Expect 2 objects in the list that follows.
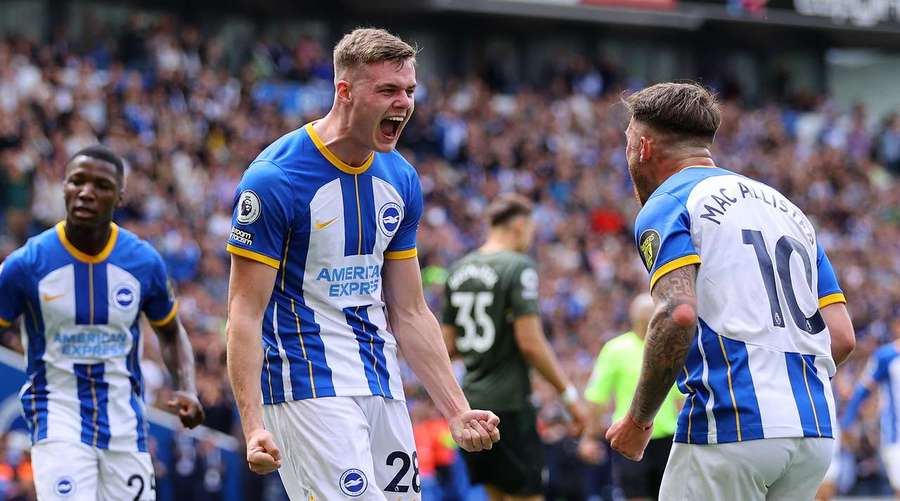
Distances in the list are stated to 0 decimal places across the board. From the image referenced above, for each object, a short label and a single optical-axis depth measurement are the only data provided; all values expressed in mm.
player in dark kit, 17391
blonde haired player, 9711
